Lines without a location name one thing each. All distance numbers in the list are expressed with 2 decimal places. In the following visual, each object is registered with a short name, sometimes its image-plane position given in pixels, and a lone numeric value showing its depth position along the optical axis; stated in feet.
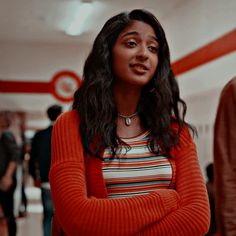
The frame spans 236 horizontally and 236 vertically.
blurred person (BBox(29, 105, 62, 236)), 12.67
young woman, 4.39
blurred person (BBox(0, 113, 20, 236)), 16.60
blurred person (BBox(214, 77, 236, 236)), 4.75
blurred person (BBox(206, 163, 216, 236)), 12.48
